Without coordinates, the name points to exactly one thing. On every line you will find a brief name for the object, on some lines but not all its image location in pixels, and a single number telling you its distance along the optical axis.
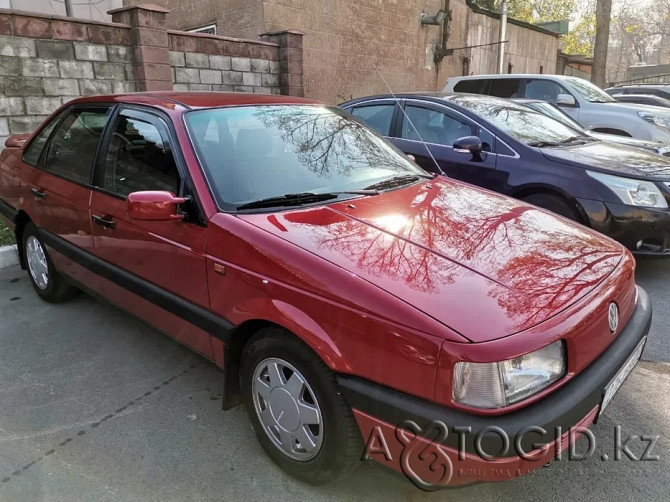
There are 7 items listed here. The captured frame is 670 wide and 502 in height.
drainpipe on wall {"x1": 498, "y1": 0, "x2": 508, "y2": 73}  16.86
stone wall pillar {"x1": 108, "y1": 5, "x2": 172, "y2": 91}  7.54
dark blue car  4.40
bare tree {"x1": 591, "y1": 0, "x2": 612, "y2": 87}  16.61
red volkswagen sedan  1.80
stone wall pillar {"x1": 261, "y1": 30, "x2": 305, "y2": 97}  9.63
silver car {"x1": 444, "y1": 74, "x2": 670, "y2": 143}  9.00
